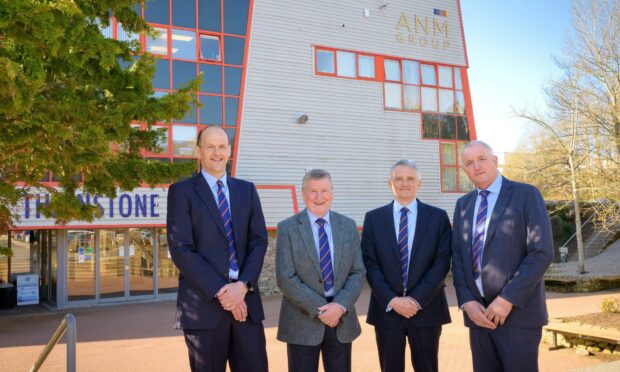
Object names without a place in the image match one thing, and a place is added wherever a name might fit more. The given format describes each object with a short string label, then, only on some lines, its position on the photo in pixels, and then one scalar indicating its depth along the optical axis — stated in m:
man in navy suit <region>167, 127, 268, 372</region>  3.50
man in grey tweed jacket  3.86
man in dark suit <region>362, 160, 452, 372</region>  4.12
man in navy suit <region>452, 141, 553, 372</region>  3.69
